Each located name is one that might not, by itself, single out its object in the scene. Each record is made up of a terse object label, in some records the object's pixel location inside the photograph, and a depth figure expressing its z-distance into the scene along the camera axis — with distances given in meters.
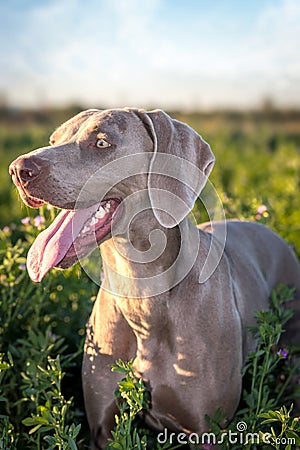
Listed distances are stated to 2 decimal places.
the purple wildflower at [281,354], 2.64
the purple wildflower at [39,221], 3.45
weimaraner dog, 2.46
